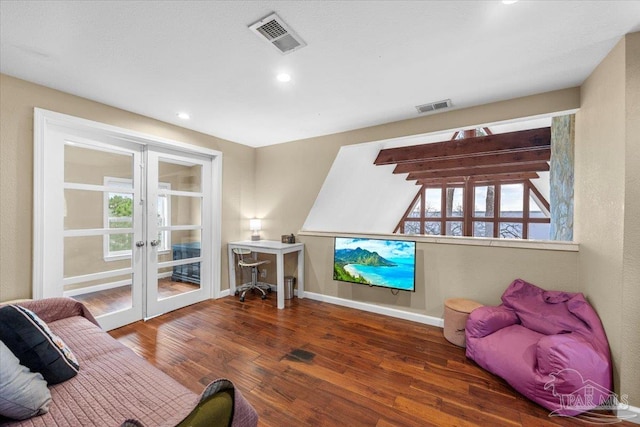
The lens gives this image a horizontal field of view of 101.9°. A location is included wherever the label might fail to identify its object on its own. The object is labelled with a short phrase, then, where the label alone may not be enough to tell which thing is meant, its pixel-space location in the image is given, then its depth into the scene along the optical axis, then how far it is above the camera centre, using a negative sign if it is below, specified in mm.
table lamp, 4586 -252
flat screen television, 3184 -644
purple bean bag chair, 1761 -1025
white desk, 3668 -609
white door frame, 2449 +264
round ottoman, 2639 -1084
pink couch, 1124 -920
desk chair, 4035 -1048
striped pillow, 1347 -736
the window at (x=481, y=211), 6957 +95
